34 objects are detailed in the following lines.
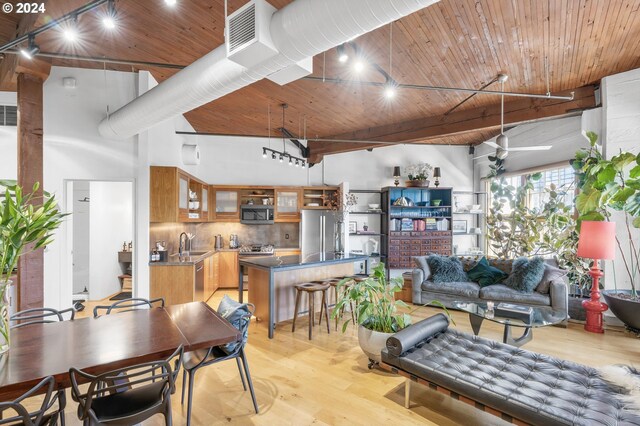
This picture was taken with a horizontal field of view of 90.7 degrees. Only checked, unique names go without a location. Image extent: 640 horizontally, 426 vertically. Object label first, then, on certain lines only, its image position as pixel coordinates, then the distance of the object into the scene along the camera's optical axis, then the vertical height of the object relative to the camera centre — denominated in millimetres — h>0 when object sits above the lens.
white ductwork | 2066 +1330
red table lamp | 3994 -483
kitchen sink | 5730 -724
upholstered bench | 1925 -1199
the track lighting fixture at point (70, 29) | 2728 +1654
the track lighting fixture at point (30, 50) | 3023 +1624
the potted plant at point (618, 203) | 3957 +132
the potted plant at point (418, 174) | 7798 +1027
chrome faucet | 5816 -572
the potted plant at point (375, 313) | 3238 -1061
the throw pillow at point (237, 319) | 2633 -880
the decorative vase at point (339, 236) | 6918 -472
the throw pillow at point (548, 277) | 4752 -956
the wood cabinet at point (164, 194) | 4746 +332
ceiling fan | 4356 +990
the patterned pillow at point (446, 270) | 5582 -998
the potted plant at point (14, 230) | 1830 -75
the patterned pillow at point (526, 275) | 4855 -962
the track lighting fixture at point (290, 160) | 6149 +1166
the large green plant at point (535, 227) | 5168 -263
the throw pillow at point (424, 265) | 5761 -934
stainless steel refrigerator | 7617 -368
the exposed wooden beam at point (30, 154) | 4113 +834
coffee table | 3345 -1152
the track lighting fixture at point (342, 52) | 3174 +1746
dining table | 1706 -828
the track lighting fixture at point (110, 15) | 2527 +1650
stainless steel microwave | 7301 +31
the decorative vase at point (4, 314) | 1865 -584
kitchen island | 4238 -942
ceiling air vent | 2379 +1410
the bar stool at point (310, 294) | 4180 -1082
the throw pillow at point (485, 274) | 5348 -1043
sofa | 4605 -1235
